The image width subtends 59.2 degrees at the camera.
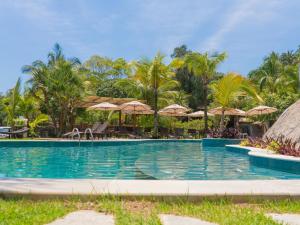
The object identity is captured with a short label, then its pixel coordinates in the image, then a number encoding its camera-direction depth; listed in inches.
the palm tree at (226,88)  664.6
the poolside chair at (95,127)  593.5
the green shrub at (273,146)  289.6
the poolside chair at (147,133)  712.5
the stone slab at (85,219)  88.4
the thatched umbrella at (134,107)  678.0
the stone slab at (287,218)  89.9
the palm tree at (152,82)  742.1
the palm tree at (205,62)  737.4
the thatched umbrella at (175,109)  706.6
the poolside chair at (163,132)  724.2
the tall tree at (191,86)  1112.4
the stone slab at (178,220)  88.4
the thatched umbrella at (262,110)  652.0
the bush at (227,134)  571.4
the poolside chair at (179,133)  729.7
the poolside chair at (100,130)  591.6
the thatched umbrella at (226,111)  686.0
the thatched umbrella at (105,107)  678.5
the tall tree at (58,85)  665.9
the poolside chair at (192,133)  757.3
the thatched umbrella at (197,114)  799.0
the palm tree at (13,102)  665.0
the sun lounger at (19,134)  583.5
